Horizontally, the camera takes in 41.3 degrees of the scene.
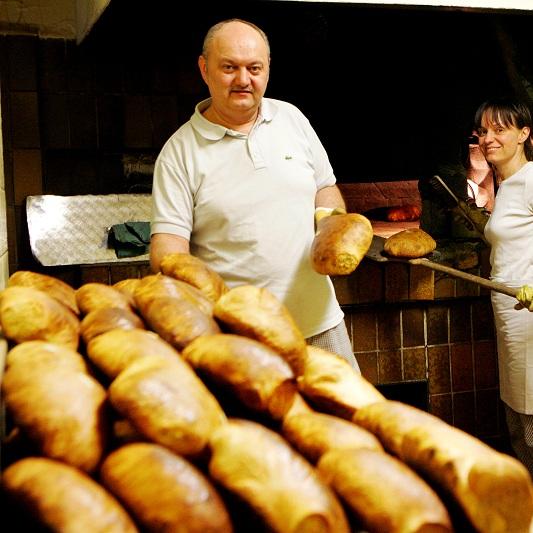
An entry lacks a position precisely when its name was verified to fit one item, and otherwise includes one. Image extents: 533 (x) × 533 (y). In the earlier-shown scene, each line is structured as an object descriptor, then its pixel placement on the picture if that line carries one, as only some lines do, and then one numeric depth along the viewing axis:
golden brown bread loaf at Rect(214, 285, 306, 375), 1.06
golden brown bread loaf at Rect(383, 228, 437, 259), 2.80
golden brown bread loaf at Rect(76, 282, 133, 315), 1.16
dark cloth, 3.44
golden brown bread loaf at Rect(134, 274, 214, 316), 1.13
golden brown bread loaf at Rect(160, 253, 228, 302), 1.33
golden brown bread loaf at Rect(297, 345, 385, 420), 1.03
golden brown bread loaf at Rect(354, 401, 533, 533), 0.79
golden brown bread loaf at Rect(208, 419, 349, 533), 0.78
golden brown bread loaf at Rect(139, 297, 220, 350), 1.05
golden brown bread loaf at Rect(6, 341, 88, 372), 0.92
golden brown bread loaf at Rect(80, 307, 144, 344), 1.06
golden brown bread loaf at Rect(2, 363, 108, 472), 0.83
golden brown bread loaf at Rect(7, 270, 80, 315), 1.24
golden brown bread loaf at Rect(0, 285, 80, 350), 1.04
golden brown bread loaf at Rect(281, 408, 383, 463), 0.90
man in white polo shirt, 2.16
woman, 2.89
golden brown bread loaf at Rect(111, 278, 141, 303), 1.30
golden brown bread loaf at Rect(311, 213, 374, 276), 1.67
